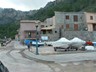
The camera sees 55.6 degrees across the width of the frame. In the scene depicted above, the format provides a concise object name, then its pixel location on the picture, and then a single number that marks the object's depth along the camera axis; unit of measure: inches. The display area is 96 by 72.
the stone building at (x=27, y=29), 1011.0
